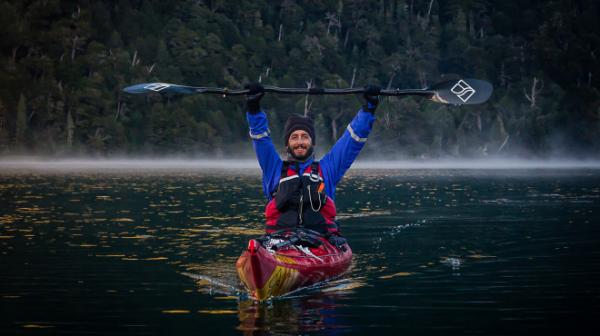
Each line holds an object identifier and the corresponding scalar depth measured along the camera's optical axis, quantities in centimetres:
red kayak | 1248
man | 1470
